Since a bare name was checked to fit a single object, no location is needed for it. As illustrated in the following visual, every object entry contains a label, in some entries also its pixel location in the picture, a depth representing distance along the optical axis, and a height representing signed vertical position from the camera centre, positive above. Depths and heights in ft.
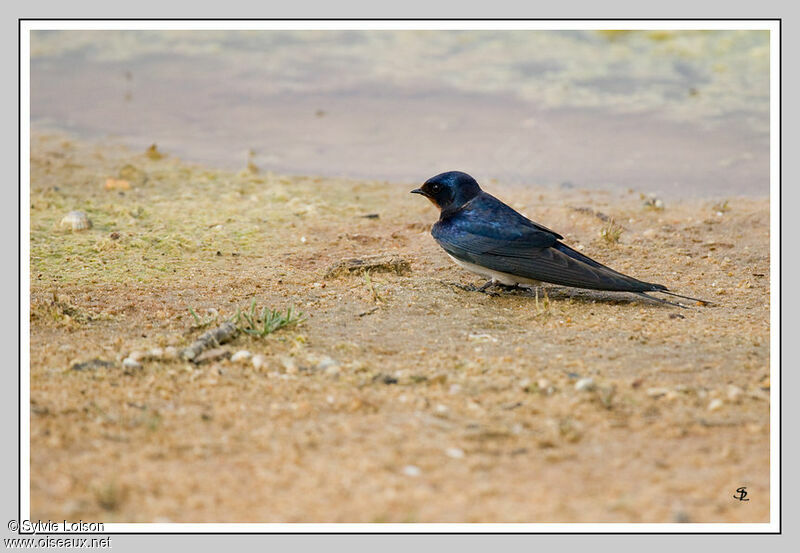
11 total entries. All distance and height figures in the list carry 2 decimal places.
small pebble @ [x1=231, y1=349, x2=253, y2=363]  26.08 -1.29
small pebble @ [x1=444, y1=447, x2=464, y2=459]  20.47 -2.11
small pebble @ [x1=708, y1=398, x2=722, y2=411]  23.08 -1.75
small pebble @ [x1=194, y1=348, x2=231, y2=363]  26.04 -1.28
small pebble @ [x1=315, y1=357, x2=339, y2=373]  25.68 -1.39
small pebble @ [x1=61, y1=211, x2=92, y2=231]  41.29 +1.05
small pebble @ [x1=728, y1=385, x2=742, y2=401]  23.58 -1.64
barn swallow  33.06 +0.31
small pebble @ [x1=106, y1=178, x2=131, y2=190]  49.16 +2.27
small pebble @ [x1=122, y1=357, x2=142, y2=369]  25.45 -1.37
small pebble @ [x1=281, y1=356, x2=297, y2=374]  25.48 -1.40
